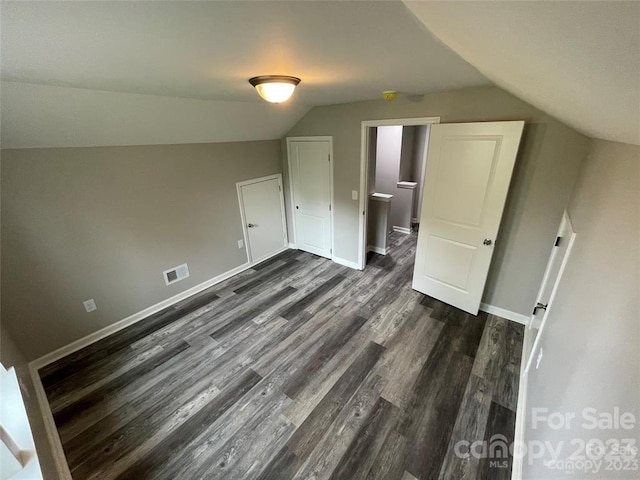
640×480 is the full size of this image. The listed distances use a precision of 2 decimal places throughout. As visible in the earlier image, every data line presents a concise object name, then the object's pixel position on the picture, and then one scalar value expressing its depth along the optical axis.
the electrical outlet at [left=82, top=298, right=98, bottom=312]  2.55
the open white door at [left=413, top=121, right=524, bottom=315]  2.27
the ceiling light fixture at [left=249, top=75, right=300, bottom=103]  1.66
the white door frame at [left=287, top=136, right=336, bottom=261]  3.47
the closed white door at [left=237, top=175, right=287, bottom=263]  3.75
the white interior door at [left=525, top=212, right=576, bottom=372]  1.72
